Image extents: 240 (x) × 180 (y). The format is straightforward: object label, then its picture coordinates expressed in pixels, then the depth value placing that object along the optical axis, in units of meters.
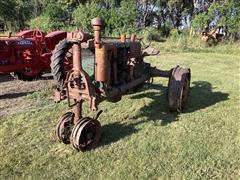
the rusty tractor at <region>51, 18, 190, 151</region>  2.69
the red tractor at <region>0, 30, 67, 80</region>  4.76
